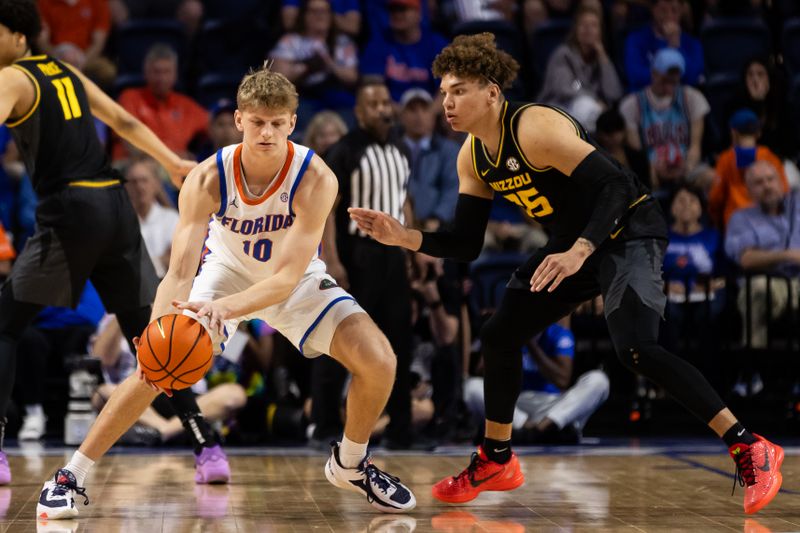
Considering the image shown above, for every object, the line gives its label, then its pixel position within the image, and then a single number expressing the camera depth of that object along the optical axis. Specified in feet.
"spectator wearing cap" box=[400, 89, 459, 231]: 59.41
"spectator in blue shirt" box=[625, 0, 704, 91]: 69.00
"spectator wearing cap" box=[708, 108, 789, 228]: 60.44
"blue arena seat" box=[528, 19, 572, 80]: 70.95
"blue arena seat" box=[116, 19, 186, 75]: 69.00
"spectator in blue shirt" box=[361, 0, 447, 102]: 67.56
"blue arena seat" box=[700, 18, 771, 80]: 71.41
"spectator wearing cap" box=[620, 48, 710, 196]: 65.16
